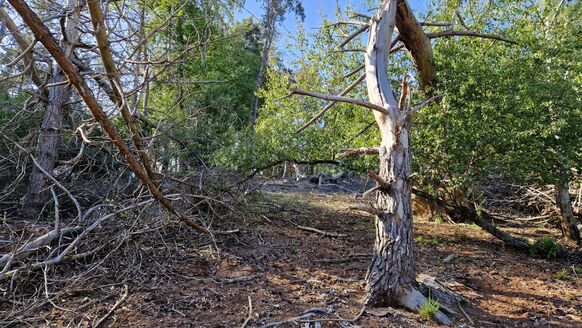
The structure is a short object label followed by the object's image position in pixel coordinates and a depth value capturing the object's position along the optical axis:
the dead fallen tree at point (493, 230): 5.85
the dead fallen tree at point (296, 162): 6.34
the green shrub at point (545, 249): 5.73
